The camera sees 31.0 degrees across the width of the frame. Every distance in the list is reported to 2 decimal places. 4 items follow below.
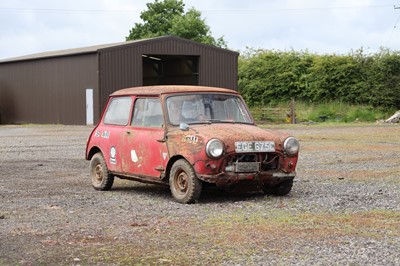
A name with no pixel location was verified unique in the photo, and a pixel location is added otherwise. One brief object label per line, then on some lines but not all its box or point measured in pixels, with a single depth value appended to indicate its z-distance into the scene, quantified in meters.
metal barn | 38.25
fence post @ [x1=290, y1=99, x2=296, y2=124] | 39.25
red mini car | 9.62
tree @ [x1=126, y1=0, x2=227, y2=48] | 67.26
